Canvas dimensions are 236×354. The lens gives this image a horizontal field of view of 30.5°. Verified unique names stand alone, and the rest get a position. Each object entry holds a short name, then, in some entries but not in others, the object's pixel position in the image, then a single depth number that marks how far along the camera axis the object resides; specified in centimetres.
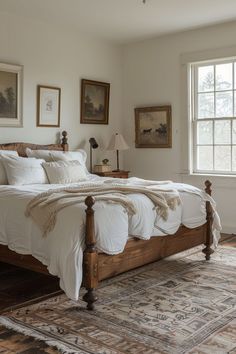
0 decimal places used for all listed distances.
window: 595
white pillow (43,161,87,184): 493
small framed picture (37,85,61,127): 577
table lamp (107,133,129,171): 647
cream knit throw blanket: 336
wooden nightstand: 635
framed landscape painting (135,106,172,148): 650
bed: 315
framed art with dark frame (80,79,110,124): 642
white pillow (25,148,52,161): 534
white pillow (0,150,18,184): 471
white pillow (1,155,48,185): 469
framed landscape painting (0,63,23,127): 530
